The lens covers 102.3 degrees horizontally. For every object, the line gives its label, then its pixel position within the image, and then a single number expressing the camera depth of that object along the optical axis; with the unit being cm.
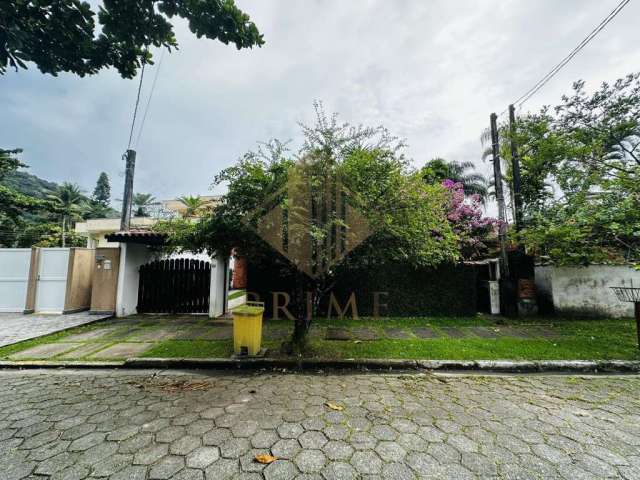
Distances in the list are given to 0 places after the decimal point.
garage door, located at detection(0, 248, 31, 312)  832
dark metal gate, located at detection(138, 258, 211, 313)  849
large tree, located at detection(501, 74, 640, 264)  584
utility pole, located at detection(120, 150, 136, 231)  1037
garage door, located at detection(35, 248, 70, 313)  821
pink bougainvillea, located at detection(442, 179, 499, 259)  1042
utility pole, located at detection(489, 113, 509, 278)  799
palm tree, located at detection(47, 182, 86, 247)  2549
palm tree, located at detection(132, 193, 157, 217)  3394
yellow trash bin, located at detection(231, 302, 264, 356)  447
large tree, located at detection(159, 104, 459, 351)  389
